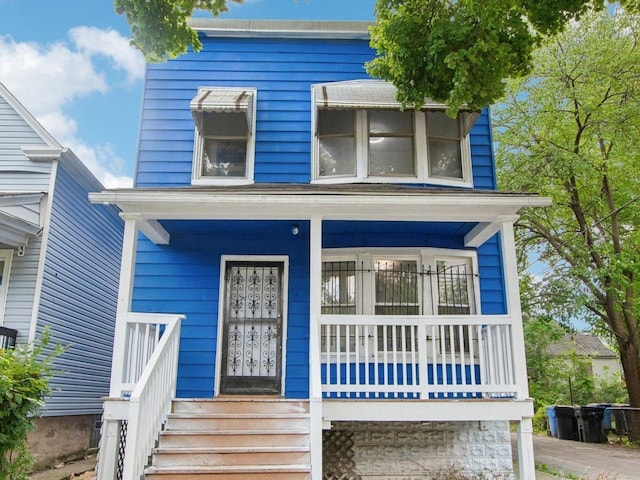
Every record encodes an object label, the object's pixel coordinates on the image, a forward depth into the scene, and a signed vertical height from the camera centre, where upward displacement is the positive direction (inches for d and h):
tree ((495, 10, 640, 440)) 487.5 +208.7
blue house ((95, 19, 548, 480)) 230.4 +60.3
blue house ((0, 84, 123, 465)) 324.8 +74.5
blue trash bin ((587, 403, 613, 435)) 542.3 -39.1
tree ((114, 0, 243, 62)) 270.4 +182.5
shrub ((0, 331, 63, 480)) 180.5 -7.1
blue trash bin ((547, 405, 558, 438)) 581.2 -44.1
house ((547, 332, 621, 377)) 1160.8 +67.2
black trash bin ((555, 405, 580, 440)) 557.9 -44.9
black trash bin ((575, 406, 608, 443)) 523.5 -43.5
